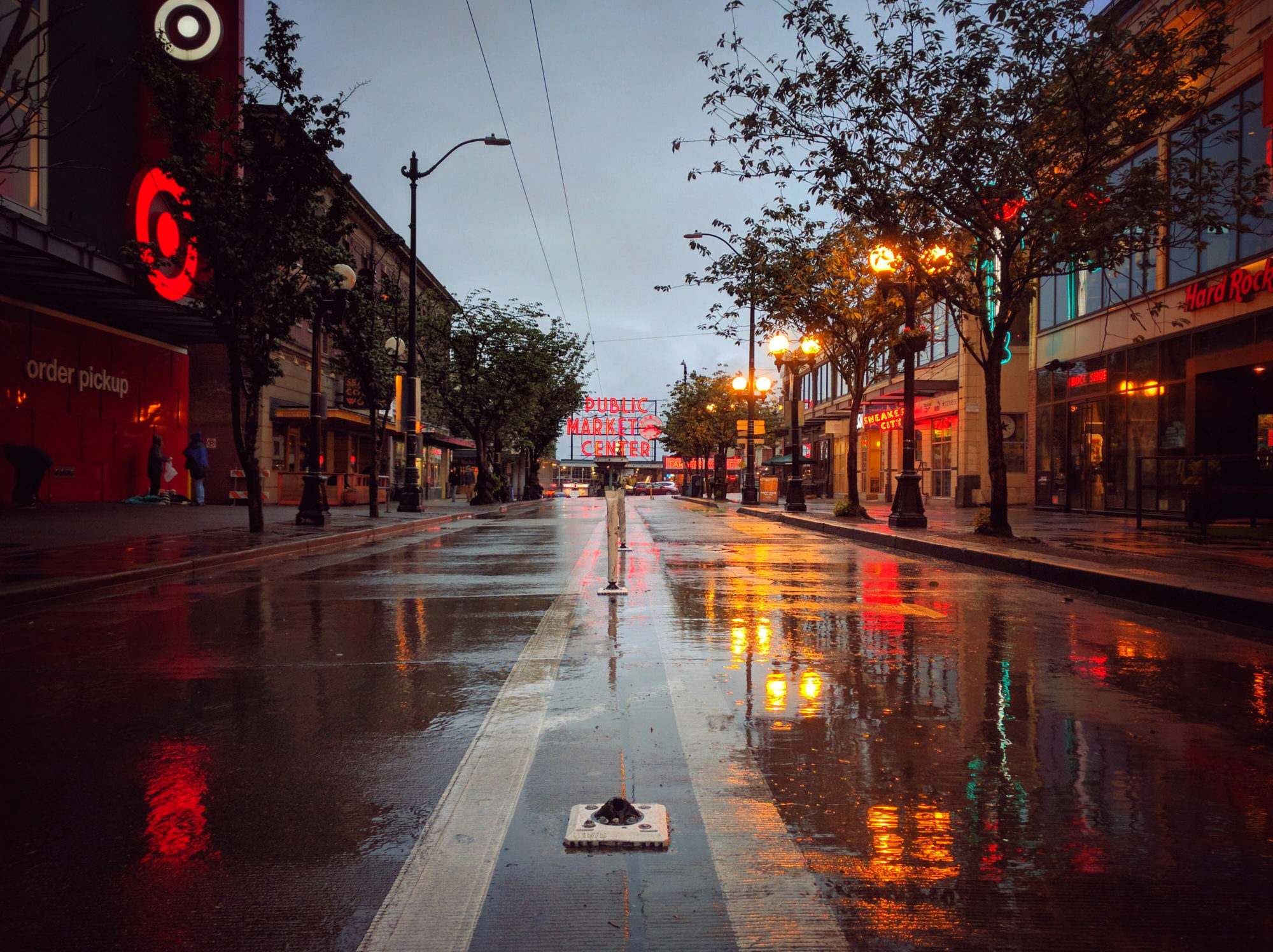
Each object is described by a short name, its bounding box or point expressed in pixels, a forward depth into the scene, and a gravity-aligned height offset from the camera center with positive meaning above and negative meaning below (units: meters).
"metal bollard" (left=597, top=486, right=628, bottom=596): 8.84 -0.63
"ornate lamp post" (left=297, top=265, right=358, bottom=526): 18.92 +0.43
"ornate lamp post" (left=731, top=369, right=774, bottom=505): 37.12 +1.50
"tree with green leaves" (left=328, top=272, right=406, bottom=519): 24.89 +3.32
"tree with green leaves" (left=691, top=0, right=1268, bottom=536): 13.97 +5.16
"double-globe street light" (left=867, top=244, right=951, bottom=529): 18.98 +1.73
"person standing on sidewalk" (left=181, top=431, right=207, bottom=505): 26.16 +0.35
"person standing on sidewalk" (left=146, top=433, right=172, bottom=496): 25.73 +0.19
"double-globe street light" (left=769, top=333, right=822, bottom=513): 28.11 +2.94
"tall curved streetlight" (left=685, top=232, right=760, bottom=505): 36.56 +0.84
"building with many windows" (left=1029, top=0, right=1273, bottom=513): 18.56 +2.72
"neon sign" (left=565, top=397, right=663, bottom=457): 95.75 +4.84
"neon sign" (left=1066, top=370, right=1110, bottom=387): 24.92 +2.54
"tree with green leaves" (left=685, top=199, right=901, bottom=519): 24.00 +4.81
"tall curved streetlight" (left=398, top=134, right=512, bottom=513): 24.78 +1.55
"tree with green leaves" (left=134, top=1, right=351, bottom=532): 15.32 +4.47
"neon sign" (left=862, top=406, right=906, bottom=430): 41.28 +2.42
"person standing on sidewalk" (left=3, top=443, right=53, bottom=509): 20.66 +0.00
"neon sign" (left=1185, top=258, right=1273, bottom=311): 18.02 +3.69
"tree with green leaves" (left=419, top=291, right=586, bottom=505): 38.31 +4.18
